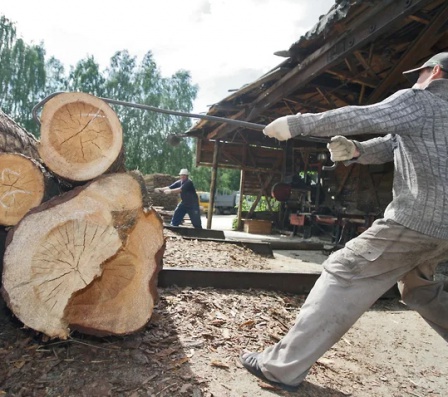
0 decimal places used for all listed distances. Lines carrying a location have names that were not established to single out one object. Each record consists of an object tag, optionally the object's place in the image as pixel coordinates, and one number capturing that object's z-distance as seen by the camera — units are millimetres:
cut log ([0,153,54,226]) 2344
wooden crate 11326
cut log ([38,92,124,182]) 2279
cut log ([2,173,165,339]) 1981
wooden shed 4125
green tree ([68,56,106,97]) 29219
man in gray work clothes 1828
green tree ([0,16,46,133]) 25875
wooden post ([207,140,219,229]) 10407
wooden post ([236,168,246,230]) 11828
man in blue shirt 8617
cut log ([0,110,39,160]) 2531
